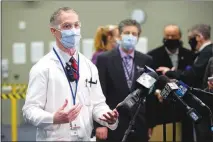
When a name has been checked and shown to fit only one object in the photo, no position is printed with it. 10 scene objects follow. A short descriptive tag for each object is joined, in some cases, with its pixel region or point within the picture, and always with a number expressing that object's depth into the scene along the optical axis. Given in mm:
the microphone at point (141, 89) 3851
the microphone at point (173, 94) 3751
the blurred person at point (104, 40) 6778
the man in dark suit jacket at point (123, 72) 5178
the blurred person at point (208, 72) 5434
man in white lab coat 3764
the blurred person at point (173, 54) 7408
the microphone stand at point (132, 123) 3861
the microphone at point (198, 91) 4026
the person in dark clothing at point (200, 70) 6125
